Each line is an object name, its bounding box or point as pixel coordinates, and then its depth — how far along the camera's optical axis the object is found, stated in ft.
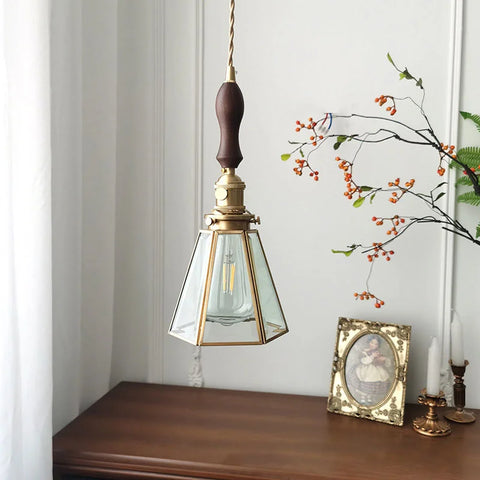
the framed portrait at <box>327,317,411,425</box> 4.91
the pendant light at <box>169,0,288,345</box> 2.76
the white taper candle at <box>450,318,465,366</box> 5.00
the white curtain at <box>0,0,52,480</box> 3.44
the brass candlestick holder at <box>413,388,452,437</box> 4.60
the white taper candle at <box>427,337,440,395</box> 4.72
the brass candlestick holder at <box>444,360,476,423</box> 4.97
